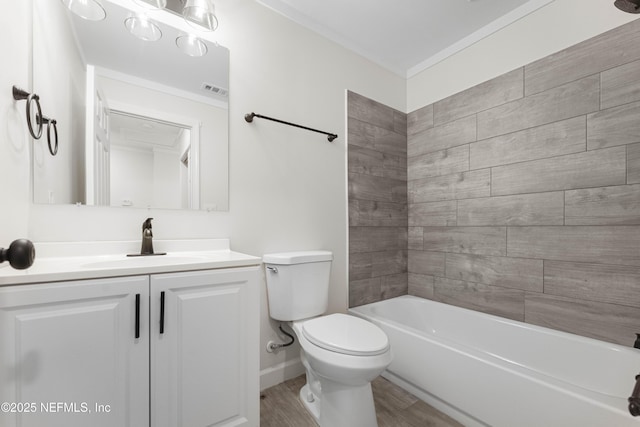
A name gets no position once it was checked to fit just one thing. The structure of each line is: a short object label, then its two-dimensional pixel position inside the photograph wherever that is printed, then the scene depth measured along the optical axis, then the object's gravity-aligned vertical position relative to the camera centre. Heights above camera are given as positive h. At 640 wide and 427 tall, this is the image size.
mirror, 1.22 +0.52
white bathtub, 1.09 -0.80
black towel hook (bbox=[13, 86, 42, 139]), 1.00 +0.42
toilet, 1.22 -0.61
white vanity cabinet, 0.79 -0.46
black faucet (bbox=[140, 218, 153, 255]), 1.33 -0.13
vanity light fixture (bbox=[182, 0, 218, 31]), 1.45 +1.05
